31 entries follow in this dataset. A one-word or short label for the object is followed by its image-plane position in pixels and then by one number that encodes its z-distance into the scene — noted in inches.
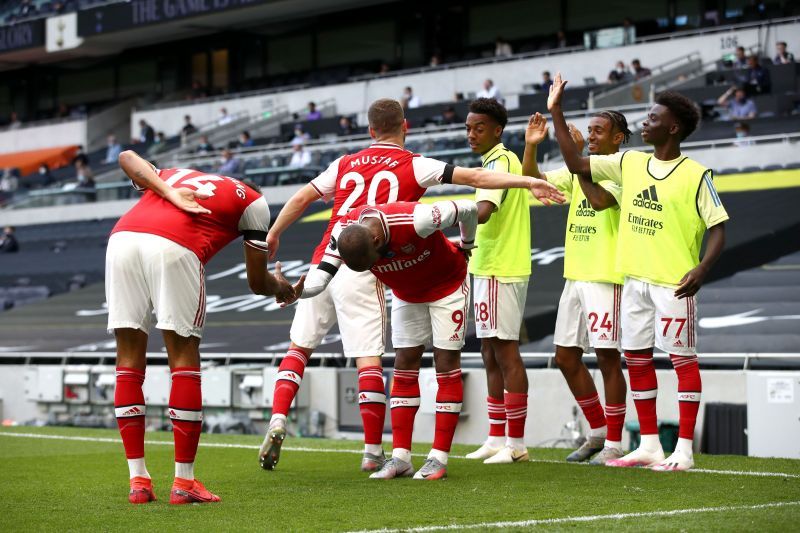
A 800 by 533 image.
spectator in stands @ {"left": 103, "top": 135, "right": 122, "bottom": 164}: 1269.7
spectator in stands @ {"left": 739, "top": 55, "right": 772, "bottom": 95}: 795.4
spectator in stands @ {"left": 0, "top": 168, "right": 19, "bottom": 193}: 1211.9
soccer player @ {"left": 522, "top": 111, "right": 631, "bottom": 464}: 278.5
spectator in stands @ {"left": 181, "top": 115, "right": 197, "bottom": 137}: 1244.1
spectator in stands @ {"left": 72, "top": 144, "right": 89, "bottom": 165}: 1291.8
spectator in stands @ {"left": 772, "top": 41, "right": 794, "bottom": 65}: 842.2
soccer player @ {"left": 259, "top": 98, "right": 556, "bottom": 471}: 250.1
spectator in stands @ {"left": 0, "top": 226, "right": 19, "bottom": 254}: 960.3
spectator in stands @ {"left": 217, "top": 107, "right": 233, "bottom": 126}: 1240.9
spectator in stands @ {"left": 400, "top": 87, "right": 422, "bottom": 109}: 1082.1
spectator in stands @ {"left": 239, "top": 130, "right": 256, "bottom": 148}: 1119.0
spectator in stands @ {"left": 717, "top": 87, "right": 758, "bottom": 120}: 770.8
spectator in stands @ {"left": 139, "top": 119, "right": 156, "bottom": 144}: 1291.2
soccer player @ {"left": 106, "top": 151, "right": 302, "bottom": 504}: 210.4
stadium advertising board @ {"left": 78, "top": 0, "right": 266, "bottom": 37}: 1302.9
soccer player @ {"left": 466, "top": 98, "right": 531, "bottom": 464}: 282.7
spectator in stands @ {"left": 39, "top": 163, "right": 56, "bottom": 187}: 1258.6
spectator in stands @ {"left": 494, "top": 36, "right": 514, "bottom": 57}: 1146.7
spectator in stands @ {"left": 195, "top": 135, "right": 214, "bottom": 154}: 1139.9
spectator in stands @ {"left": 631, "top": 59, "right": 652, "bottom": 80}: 907.4
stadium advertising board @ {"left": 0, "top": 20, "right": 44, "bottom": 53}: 1459.2
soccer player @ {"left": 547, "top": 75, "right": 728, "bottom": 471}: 256.1
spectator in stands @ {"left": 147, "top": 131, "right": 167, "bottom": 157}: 1193.1
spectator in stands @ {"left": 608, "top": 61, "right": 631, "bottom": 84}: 924.0
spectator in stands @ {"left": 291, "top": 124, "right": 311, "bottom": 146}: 1034.8
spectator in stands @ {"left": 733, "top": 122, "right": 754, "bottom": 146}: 709.9
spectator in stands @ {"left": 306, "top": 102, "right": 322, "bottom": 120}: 1157.1
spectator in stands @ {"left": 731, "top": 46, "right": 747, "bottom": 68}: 872.9
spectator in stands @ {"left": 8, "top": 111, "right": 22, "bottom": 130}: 1561.3
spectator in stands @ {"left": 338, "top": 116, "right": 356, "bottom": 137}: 1036.5
